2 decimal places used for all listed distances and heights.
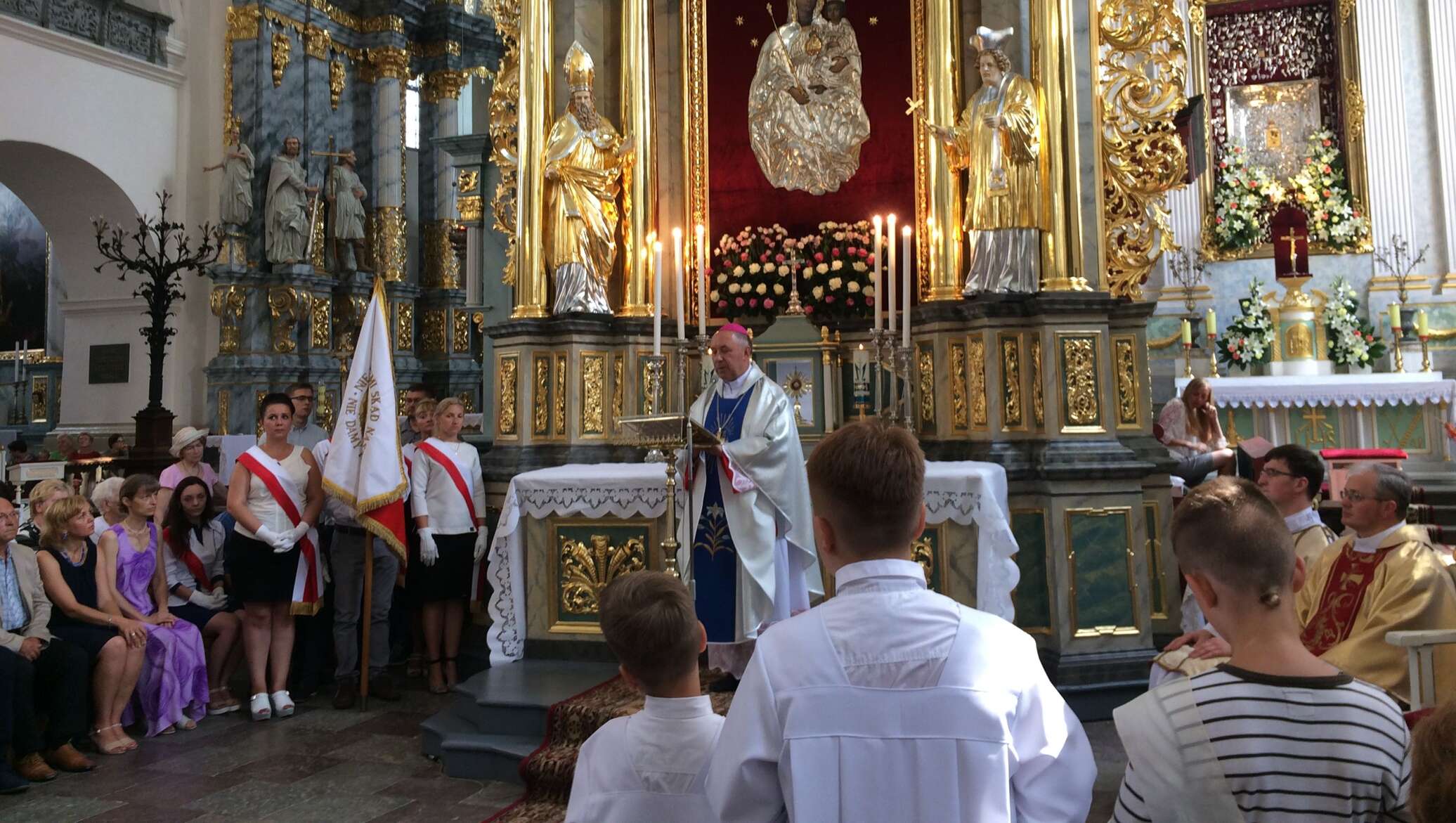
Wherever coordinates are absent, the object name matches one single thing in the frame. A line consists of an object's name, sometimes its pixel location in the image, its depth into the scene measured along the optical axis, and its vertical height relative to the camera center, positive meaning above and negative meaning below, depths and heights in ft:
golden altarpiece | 20.74 +3.44
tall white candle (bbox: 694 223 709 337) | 20.63 +3.41
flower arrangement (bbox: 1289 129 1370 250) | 46.80 +11.36
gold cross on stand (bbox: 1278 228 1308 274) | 45.30 +8.68
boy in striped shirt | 5.60 -1.51
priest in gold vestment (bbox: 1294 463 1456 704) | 11.57 -1.53
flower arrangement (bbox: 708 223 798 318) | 25.07 +4.60
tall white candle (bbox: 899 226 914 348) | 21.08 +3.71
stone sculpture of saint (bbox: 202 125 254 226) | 49.75 +13.51
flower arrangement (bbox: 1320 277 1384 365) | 43.60 +4.89
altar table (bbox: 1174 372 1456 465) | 36.96 +1.58
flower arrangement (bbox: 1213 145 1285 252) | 47.24 +11.41
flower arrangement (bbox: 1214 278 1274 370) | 44.09 +4.85
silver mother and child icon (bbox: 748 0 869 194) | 25.30 +8.59
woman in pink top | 23.72 +0.54
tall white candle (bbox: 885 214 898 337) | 21.71 +3.69
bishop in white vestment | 17.65 -0.76
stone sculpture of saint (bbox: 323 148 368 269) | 55.11 +14.28
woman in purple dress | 20.02 -2.67
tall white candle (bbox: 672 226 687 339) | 19.69 +3.94
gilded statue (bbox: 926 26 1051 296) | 21.79 +5.88
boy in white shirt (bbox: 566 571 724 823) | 7.54 -1.78
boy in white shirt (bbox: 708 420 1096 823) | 5.84 -1.39
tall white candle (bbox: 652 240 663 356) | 19.71 +3.35
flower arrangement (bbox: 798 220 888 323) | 24.58 +4.47
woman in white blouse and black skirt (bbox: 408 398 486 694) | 22.03 -1.06
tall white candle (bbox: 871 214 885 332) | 21.24 +3.27
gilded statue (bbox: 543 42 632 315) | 23.80 +6.33
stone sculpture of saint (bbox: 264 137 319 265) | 51.03 +12.75
